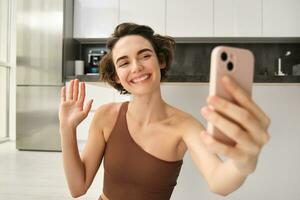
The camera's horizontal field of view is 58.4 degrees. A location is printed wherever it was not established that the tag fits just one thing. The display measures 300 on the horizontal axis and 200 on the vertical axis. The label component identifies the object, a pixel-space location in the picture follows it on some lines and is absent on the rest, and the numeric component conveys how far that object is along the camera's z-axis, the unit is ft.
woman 2.29
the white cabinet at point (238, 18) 9.90
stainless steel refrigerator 9.93
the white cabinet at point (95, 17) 10.41
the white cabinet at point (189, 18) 10.05
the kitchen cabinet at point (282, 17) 9.76
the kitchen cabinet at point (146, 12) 10.23
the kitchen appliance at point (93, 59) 11.26
